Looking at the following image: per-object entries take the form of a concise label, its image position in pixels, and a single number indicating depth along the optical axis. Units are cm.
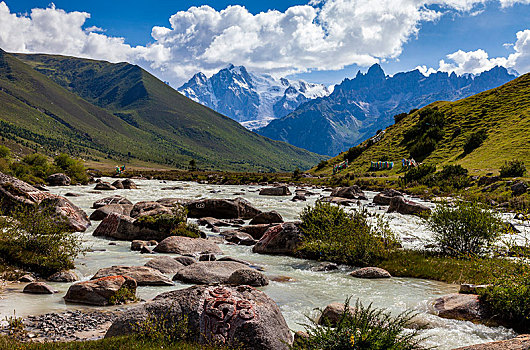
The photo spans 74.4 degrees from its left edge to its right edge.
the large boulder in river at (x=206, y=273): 1522
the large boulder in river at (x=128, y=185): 7006
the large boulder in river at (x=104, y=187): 6225
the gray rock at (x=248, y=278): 1445
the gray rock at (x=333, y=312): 1092
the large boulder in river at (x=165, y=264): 1697
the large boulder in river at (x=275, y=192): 6406
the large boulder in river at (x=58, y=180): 6732
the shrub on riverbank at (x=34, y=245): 1527
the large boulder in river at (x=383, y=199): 4894
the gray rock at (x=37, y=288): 1268
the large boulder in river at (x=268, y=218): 3209
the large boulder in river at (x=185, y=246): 2153
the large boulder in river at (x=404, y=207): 3816
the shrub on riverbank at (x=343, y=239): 1920
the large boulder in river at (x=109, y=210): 3225
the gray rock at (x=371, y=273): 1694
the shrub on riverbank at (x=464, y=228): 1839
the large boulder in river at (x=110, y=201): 3872
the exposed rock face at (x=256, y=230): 2820
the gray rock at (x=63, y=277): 1471
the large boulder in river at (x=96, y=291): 1204
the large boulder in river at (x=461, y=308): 1134
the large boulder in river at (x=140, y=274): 1464
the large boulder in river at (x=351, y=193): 5558
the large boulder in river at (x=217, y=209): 3622
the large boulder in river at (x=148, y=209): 2738
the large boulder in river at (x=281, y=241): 2233
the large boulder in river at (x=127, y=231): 2547
